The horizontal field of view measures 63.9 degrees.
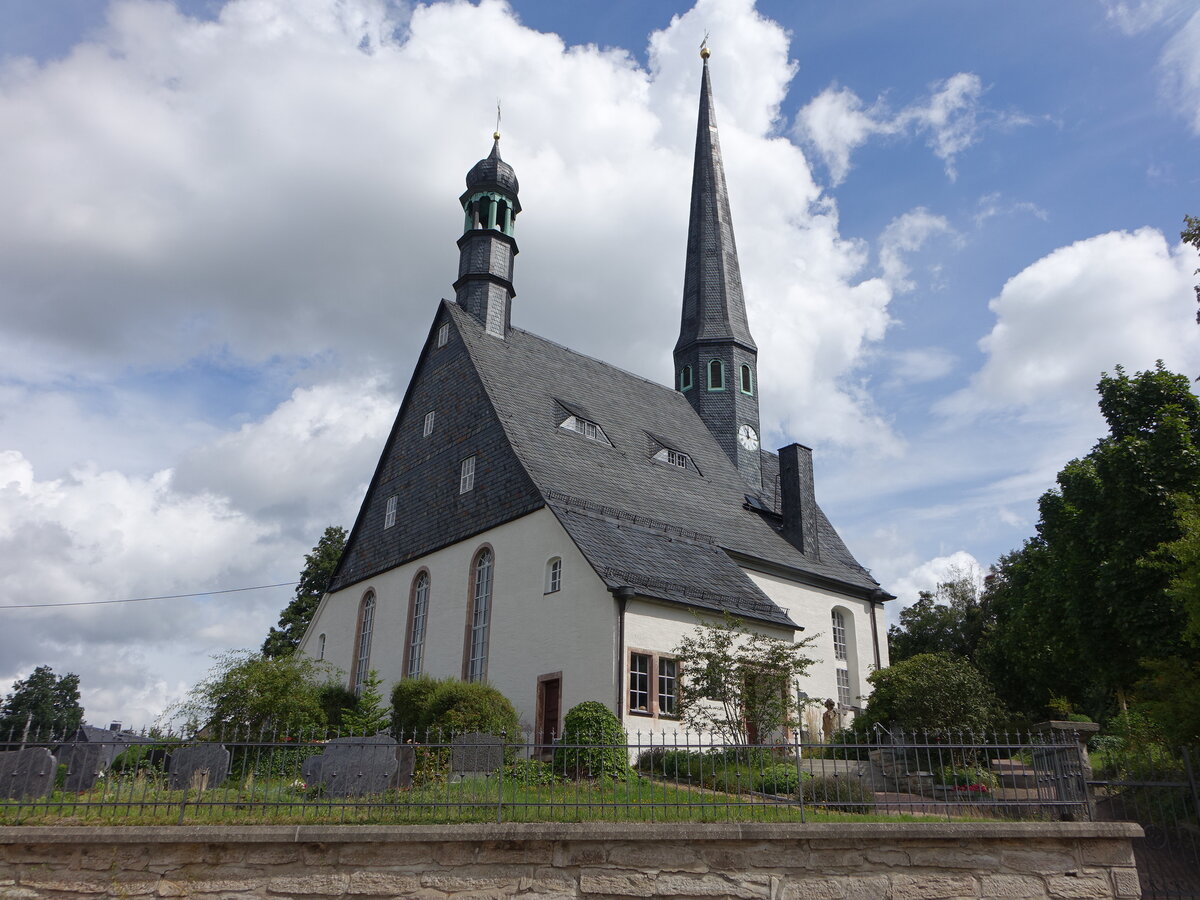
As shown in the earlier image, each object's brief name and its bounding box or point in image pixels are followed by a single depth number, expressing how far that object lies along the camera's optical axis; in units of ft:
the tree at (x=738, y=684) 53.11
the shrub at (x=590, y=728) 51.88
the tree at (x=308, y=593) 120.88
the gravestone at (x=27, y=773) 29.96
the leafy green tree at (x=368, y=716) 60.03
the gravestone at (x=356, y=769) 30.99
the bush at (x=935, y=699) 60.75
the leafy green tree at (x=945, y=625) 135.33
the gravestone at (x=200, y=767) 31.12
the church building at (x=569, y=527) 61.87
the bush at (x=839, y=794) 30.89
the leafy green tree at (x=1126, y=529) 55.36
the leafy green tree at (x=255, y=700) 59.82
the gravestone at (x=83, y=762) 31.09
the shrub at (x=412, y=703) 58.08
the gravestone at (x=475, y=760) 31.12
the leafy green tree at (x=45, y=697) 196.85
